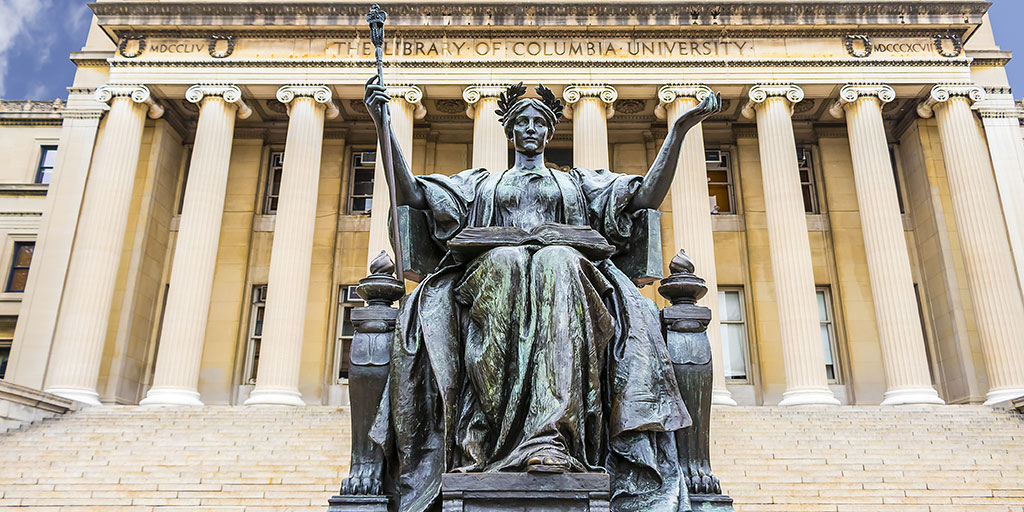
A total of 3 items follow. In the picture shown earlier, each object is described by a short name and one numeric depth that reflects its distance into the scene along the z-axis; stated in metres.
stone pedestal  3.40
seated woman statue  3.72
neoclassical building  20.47
